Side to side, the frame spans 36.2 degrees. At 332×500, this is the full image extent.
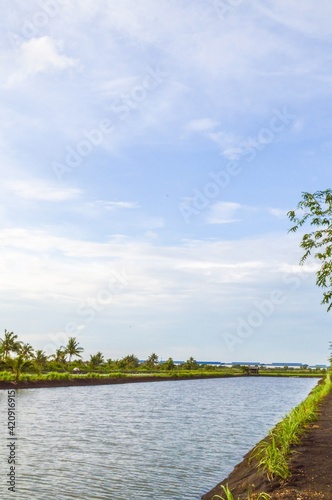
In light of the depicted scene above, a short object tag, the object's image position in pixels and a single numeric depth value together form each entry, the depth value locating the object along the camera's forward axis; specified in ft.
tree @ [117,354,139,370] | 459.28
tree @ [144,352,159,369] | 500.98
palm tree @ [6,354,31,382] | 215.63
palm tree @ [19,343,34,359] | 276.94
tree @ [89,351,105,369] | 441.68
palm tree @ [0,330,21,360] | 277.23
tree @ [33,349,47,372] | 365.61
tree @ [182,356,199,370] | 531.82
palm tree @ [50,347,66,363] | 387.34
